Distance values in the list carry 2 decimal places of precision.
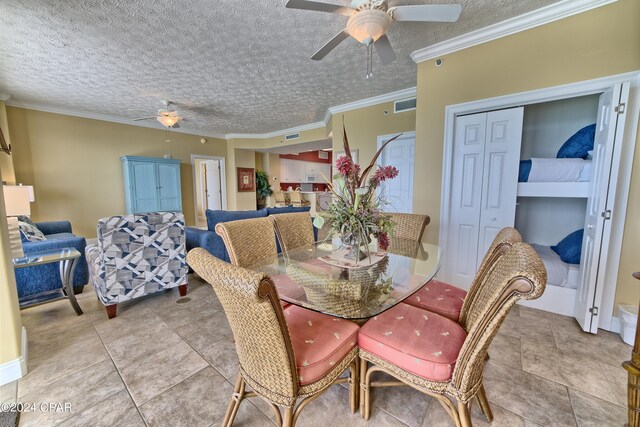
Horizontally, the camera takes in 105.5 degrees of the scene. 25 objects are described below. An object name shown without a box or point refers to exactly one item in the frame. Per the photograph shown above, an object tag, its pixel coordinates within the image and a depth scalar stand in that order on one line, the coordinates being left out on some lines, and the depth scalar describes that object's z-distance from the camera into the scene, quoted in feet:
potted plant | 26.53
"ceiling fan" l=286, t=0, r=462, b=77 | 5.14
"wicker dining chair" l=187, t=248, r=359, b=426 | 2.60
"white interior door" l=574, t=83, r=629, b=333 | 6.15
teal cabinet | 17.26
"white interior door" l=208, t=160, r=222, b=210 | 24.24
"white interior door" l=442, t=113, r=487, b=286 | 8.34
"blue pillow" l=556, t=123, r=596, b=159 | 7.54
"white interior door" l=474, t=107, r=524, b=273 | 7.72
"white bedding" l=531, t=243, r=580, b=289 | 7.45
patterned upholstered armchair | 7.29
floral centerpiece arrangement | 5.12
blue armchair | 7.76
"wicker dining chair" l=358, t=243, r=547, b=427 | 2.69
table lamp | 7.31
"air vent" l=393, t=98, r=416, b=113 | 12.58
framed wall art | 23.97
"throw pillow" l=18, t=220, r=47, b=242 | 9.19
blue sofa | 9.52
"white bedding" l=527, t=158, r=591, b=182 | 7.34
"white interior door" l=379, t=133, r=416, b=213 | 13.16
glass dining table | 3.97
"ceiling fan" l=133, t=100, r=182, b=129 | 13.33
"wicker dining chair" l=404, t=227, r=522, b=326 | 4.26
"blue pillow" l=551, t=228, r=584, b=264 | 7.56
